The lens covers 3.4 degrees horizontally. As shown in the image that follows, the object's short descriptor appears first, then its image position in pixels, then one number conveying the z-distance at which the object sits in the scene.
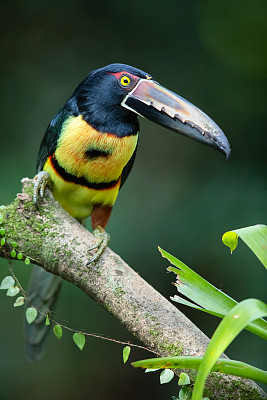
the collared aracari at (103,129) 3.24
